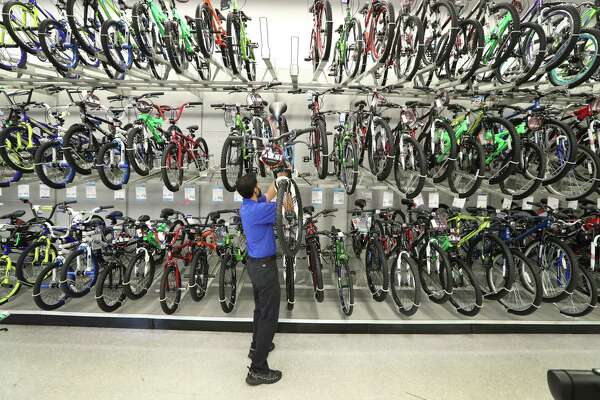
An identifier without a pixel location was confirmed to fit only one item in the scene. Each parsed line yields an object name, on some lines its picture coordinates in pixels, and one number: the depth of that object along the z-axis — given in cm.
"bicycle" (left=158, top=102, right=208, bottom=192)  334
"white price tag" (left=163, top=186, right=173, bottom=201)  353
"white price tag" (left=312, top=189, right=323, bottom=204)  355
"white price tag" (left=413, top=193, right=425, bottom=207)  349
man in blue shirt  251
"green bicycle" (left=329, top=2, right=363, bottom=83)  335
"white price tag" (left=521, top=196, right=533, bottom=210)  354
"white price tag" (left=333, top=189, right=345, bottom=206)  361
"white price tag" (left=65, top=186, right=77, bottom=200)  346
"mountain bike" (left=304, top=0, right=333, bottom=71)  373
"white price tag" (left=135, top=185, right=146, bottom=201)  355
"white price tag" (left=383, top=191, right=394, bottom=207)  371
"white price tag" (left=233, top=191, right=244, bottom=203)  375
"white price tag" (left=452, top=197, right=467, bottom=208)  327
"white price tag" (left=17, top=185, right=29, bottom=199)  365
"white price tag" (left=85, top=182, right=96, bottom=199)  361
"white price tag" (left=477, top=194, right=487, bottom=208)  359
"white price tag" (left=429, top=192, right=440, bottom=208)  355
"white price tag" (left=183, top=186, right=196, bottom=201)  359
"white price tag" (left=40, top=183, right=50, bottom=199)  363
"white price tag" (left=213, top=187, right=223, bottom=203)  358
